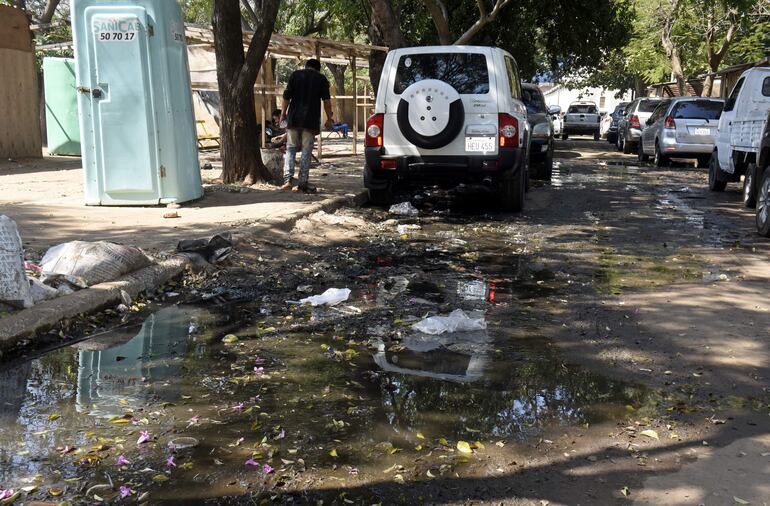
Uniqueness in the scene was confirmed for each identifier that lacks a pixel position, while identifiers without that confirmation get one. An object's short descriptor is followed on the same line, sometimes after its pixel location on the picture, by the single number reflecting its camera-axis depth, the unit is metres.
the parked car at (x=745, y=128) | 10.67
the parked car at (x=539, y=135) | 14.71
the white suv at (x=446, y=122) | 9.77
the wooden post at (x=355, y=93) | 17.70
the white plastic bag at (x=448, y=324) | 5.10
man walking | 11.19
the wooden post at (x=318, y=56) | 15.79
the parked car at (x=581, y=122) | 42.09
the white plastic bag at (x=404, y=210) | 10.80
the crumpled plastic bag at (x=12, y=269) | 4.81
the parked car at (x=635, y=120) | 23.47
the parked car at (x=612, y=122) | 32.25
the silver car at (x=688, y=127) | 17.94
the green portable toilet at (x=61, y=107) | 18.08
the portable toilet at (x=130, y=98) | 8.67
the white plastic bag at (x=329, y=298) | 5.85
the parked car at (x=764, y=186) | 8.98
